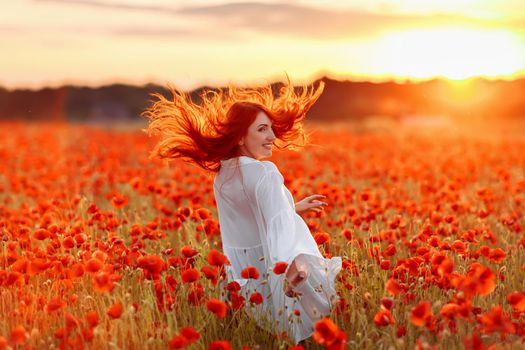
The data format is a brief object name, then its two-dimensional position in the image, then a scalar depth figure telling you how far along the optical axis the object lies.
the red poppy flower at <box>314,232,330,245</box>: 3.98
